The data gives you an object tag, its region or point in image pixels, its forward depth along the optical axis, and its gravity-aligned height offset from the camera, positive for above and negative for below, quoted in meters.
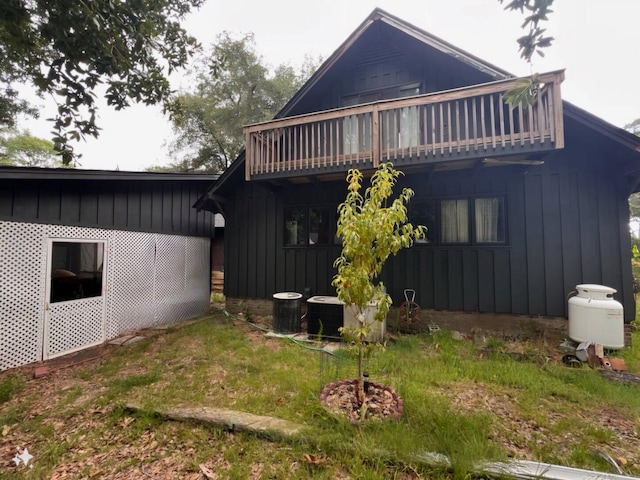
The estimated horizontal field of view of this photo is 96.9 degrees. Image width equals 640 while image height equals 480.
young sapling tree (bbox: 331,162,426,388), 2.66 +0.07
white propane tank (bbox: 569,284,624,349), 4.35 -1.02
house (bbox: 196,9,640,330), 4.94 +1.45
